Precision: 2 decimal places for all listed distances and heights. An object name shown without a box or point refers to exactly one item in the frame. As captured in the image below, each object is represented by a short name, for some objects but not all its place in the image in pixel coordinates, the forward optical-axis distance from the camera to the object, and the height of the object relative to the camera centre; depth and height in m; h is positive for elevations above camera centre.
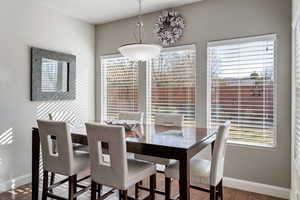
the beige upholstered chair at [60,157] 2.20 -0.61
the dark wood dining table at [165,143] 1.80 -0.41
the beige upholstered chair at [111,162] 1.86 -0.56
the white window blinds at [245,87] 2.88 +0.14
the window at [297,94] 2.10 +0.04
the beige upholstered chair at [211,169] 2.04 -0.70
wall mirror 3.30 +0.35
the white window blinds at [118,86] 4.05 +0.22
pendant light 2.29 +0.49
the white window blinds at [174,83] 3.45 +0.24
